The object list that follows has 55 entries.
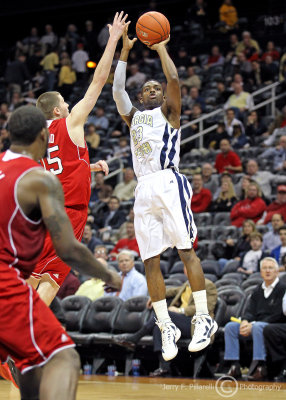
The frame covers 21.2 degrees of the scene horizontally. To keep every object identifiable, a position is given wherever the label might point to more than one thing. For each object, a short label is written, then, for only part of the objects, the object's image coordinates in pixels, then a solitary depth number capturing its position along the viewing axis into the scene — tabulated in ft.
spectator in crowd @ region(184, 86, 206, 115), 63.57
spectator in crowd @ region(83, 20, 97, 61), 80.59
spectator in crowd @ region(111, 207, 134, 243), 49.39
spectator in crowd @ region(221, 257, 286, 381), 33.99
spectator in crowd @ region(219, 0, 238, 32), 73.82
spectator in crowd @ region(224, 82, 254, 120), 59.47
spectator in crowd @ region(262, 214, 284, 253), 42.09
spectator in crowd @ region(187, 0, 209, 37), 76.33
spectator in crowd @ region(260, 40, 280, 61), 65.00
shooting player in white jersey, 23.40
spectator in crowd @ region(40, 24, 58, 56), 83.51
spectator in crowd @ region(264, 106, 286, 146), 56.54
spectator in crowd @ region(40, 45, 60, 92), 77.20
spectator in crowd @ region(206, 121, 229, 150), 57.31
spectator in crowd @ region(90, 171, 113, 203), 56.24
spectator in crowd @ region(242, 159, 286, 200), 49.57
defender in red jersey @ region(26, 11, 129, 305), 22.12
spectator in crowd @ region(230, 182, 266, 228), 46.34
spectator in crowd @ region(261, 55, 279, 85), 63.26
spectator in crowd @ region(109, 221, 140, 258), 47.03
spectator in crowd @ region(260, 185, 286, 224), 44.80
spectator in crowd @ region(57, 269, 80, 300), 42.91
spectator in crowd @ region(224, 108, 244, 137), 57.06
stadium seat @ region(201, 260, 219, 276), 41.88
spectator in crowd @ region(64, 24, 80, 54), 82.38
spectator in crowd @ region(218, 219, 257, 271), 42.98
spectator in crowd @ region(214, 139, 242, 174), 52.31
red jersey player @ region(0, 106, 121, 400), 13.70
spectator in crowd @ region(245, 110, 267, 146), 56.95
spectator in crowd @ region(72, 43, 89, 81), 78.02
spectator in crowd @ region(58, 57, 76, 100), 76.07
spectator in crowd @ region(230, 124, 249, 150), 55.93
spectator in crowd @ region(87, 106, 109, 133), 68.08
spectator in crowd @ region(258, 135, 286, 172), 50.85
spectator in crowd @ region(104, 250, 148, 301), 39.99
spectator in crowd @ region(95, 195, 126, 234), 52.75
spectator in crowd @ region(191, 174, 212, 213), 49.88
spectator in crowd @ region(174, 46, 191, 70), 71.61
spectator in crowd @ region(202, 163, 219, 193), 51.60
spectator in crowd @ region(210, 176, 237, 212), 48.83
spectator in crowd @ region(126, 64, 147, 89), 71.04
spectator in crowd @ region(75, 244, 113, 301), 42.38
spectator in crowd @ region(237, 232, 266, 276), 41.14
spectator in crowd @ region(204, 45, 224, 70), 69.10
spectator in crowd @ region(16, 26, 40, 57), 84.89
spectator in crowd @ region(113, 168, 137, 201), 55.77
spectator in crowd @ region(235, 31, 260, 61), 66.23
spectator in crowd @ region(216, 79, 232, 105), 63.57
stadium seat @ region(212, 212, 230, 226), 48.21
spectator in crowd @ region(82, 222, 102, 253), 47.73
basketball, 23.22
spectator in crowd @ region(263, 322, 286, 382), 33.63
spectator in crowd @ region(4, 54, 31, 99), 80.69
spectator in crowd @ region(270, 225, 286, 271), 39.79
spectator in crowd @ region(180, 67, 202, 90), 66.33
